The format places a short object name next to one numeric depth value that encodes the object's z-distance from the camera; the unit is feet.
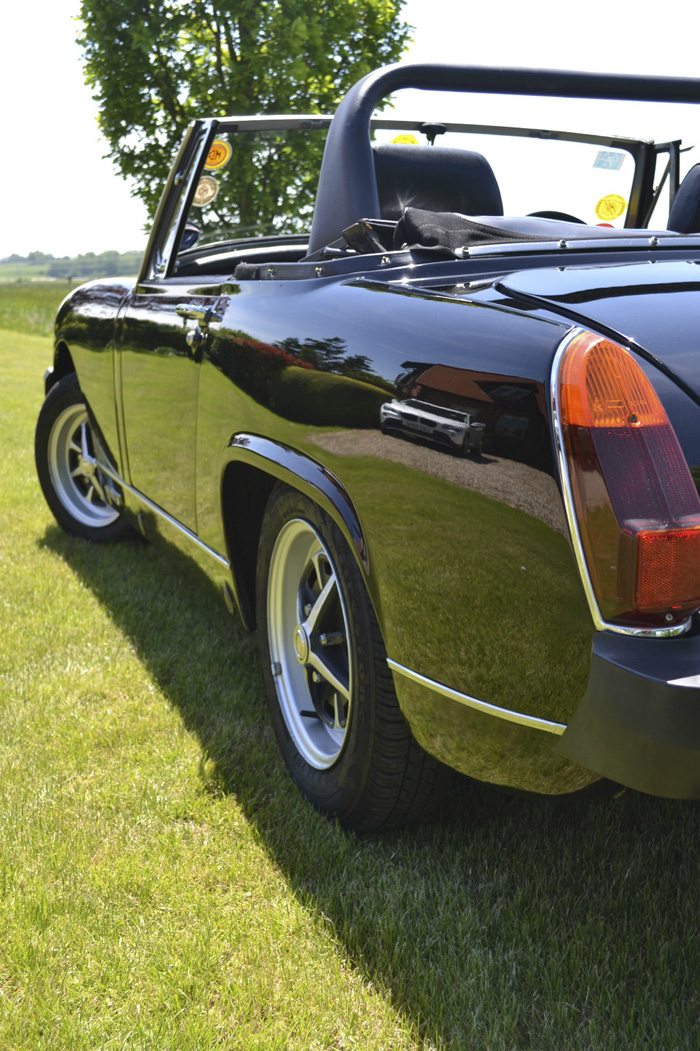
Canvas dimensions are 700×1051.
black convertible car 4.65
